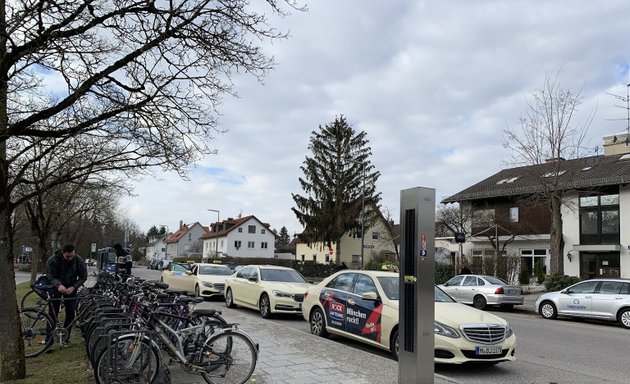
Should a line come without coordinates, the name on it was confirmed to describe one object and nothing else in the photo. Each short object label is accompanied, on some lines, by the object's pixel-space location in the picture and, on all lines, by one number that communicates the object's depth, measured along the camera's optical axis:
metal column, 5.95
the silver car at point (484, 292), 19.80
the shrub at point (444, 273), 32.09
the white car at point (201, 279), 18.66
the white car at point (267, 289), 13.77
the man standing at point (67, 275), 9.29
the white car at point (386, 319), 7.93
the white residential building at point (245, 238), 86.69
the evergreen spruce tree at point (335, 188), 49.75
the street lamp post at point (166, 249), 113.58
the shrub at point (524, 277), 32.00
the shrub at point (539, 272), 32.22
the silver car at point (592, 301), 15.71
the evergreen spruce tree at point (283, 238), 129.51
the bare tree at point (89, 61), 6.21
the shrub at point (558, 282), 23.83
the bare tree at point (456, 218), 38.97
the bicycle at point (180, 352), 5.67
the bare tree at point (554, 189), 24.45
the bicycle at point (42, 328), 8.62
